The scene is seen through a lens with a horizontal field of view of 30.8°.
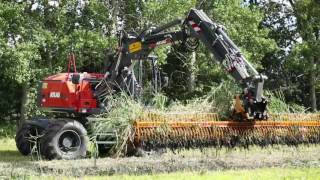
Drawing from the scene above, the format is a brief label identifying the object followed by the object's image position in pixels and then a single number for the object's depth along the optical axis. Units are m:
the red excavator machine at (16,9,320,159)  11.84
